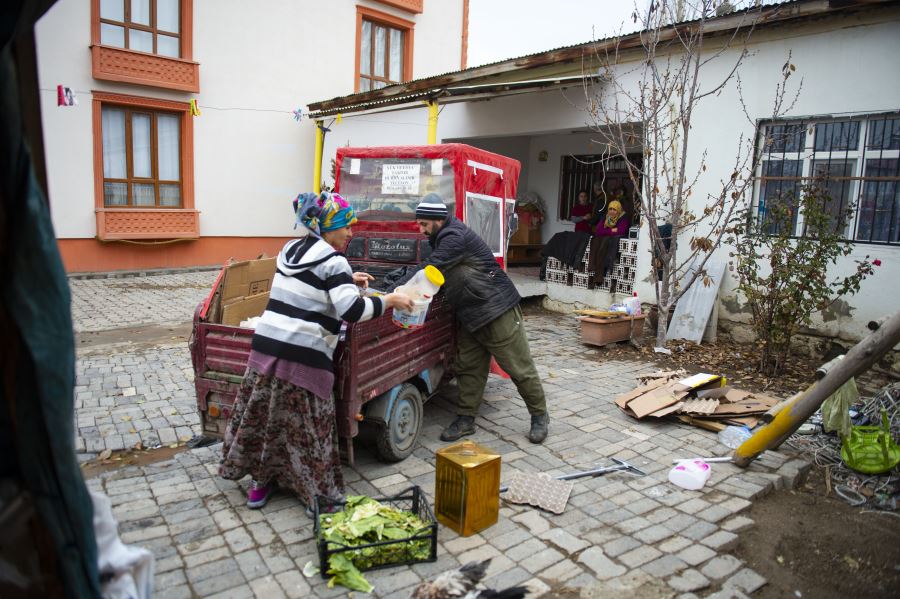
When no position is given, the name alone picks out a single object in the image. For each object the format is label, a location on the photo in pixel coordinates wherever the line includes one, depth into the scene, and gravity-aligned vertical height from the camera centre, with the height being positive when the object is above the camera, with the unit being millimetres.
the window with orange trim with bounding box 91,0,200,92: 12500 +3646
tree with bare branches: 7547 +1655
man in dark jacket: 4559 -637
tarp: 1428 -315
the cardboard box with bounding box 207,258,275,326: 4227 -505
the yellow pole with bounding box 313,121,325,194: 12870 +1435
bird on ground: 2602 -1522
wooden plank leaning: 3859 -967
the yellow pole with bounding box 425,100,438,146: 9953 +1721
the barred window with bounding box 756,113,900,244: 6918 +916
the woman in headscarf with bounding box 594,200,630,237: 9641 +214
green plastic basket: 4277 -1415
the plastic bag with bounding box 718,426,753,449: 4877 -1543
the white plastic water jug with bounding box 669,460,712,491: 4168 -1591
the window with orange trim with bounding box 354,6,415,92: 16844 +4955
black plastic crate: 3018 -1569
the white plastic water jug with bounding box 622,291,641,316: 8242 -919
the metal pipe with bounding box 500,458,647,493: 4242 -1636
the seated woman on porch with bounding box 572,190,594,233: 11302 +453
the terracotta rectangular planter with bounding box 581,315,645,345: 7820 -1197
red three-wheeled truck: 3857 -638
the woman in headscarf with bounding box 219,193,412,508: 3434 -795
